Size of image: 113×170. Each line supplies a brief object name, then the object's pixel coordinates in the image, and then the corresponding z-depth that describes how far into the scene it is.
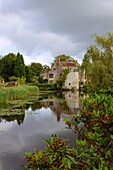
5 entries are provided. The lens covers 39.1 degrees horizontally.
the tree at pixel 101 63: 12.86
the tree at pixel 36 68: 51.00
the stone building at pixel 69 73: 38.70
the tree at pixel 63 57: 56.21
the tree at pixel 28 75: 40.52
